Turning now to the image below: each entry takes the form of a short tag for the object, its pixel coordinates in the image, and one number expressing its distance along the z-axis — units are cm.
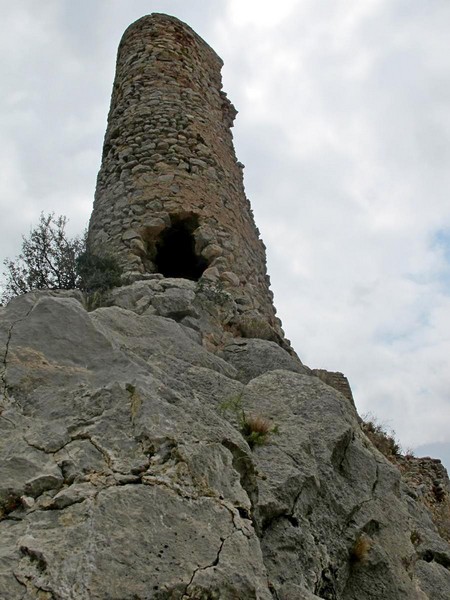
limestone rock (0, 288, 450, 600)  210
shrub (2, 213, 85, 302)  682
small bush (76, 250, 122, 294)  620
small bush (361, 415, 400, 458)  754
